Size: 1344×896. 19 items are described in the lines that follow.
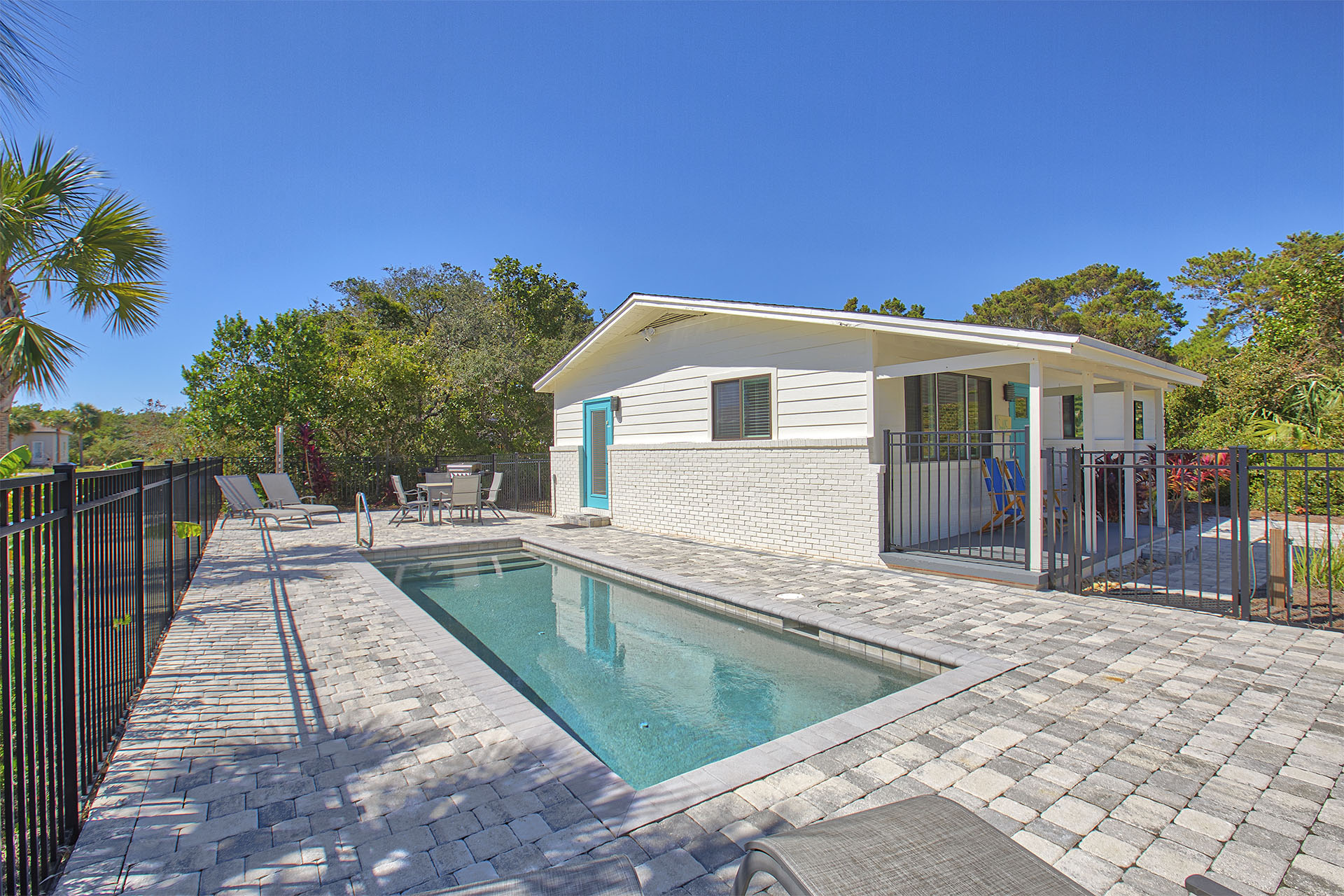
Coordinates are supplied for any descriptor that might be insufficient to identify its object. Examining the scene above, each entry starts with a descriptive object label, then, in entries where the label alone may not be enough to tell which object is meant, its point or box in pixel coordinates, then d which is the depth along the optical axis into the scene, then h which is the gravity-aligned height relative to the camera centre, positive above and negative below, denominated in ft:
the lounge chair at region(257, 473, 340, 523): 47.26 -2.35
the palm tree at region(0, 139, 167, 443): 21.90 +7.85
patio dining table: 46.11 -2.70
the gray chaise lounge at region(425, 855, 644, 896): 6.97 -4.83
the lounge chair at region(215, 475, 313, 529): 42.01 -2.70
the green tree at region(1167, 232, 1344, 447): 44.24 +5.12
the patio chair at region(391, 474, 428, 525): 46.75 -3.65
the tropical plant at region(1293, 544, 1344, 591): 19.56 -3.94
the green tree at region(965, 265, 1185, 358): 95.81 +25.09
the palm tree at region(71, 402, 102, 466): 191.83 +13.94
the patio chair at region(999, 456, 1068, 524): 29.73 -1.50
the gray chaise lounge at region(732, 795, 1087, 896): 4.75 -3.29
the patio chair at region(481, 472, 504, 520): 49.37 -3.08
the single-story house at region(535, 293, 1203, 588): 26.66 +1.83
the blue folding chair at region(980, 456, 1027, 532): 28.09 -1.94
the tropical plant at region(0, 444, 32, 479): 13.64 +0.04
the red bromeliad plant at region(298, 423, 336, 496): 55.42 -0.79
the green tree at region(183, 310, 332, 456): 52.29 +6.50
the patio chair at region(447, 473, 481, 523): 45.44 -2.72
